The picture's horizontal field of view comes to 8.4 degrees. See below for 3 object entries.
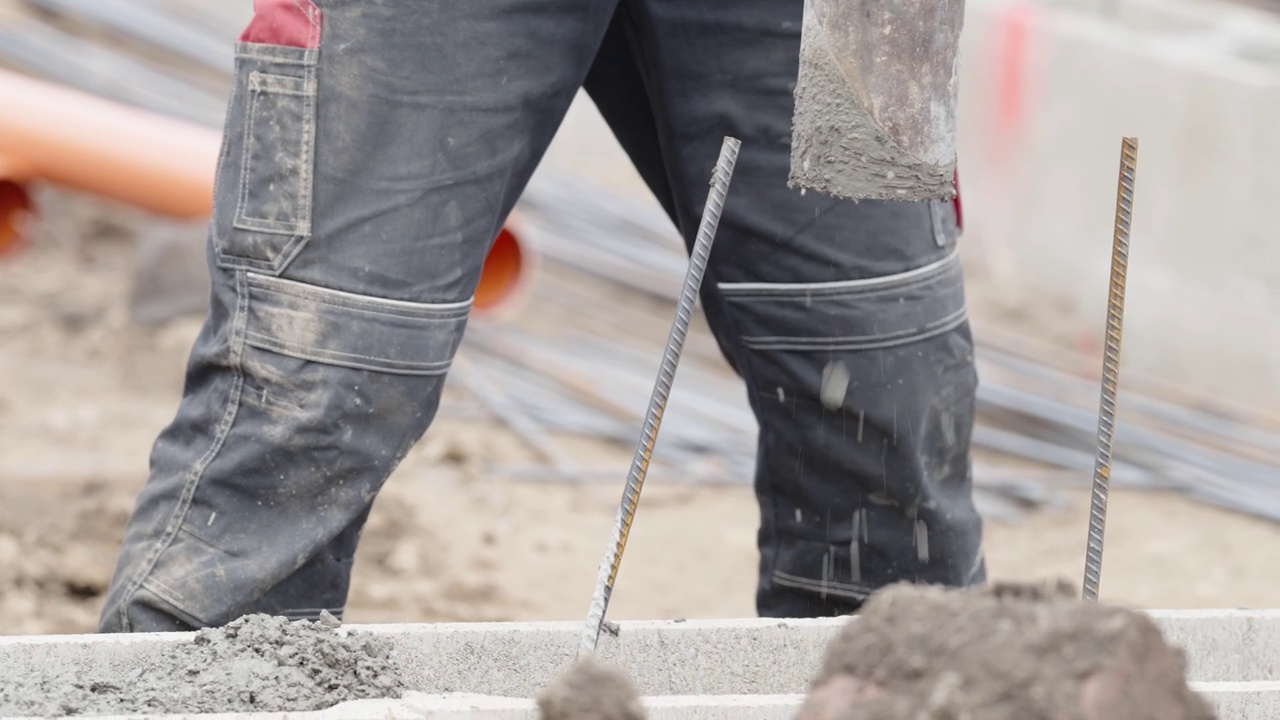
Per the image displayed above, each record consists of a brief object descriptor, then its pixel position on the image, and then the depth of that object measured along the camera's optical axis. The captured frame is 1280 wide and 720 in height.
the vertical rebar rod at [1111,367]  6.98
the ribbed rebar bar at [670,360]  6.94
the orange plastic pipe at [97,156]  9.91
